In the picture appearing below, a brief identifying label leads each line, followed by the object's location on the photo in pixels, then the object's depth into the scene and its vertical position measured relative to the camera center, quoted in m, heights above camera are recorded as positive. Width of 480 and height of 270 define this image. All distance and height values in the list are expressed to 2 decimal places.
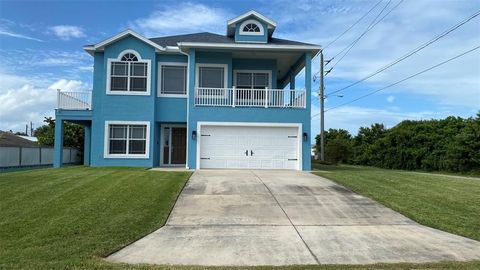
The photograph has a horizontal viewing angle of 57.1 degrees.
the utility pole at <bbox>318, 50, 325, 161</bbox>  34.28 +3.27
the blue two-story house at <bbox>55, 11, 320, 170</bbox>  20.34 +2.28
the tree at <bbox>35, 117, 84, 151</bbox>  30.17 +0.80
